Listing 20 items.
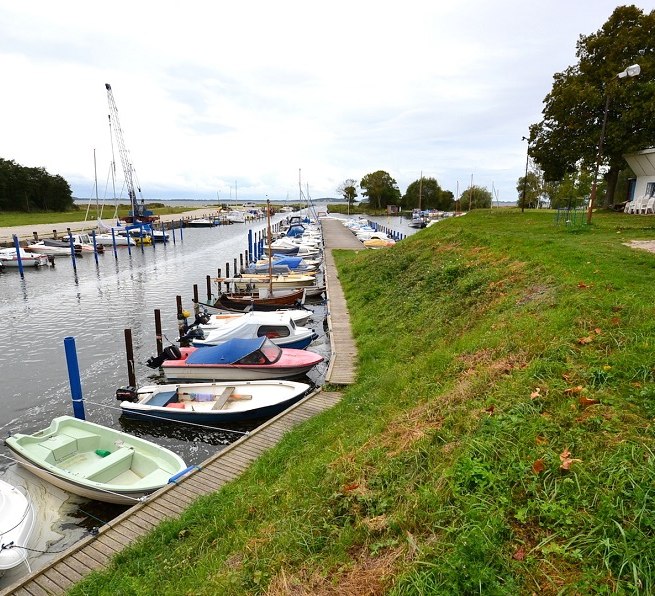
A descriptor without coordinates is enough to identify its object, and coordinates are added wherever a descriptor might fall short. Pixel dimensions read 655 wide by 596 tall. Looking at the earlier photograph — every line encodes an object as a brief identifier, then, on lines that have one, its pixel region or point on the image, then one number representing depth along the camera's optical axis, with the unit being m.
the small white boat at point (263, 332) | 17.36
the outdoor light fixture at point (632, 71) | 14.92
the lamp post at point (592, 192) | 20.24
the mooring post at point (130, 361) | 15.36
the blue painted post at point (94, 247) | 49.20
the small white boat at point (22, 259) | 42.20
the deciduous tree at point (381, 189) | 136.50
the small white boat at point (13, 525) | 7.54
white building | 28.94
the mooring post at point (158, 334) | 18.75
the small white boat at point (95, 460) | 9.31
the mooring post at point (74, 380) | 12.65
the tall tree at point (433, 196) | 126.88
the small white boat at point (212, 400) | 12.89
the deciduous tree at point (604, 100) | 30.70
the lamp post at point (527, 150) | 37.28
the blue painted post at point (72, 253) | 41.25
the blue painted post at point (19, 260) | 38.94
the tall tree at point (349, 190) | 148.12
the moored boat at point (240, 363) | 15.03
